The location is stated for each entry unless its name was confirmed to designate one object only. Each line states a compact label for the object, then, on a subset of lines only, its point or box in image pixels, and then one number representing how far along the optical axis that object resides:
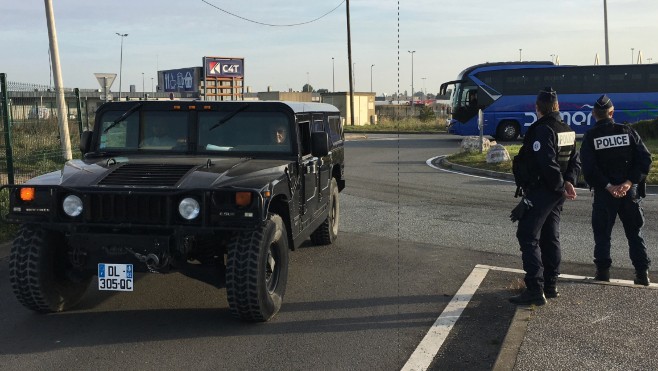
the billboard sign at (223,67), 26.53
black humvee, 4.68
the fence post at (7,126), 9.46
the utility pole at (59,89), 12.68
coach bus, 29.22
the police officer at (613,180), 5.87
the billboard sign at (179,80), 32.69
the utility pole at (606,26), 33.30
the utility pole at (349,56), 44.47
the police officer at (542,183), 5.27
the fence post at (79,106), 12.32
